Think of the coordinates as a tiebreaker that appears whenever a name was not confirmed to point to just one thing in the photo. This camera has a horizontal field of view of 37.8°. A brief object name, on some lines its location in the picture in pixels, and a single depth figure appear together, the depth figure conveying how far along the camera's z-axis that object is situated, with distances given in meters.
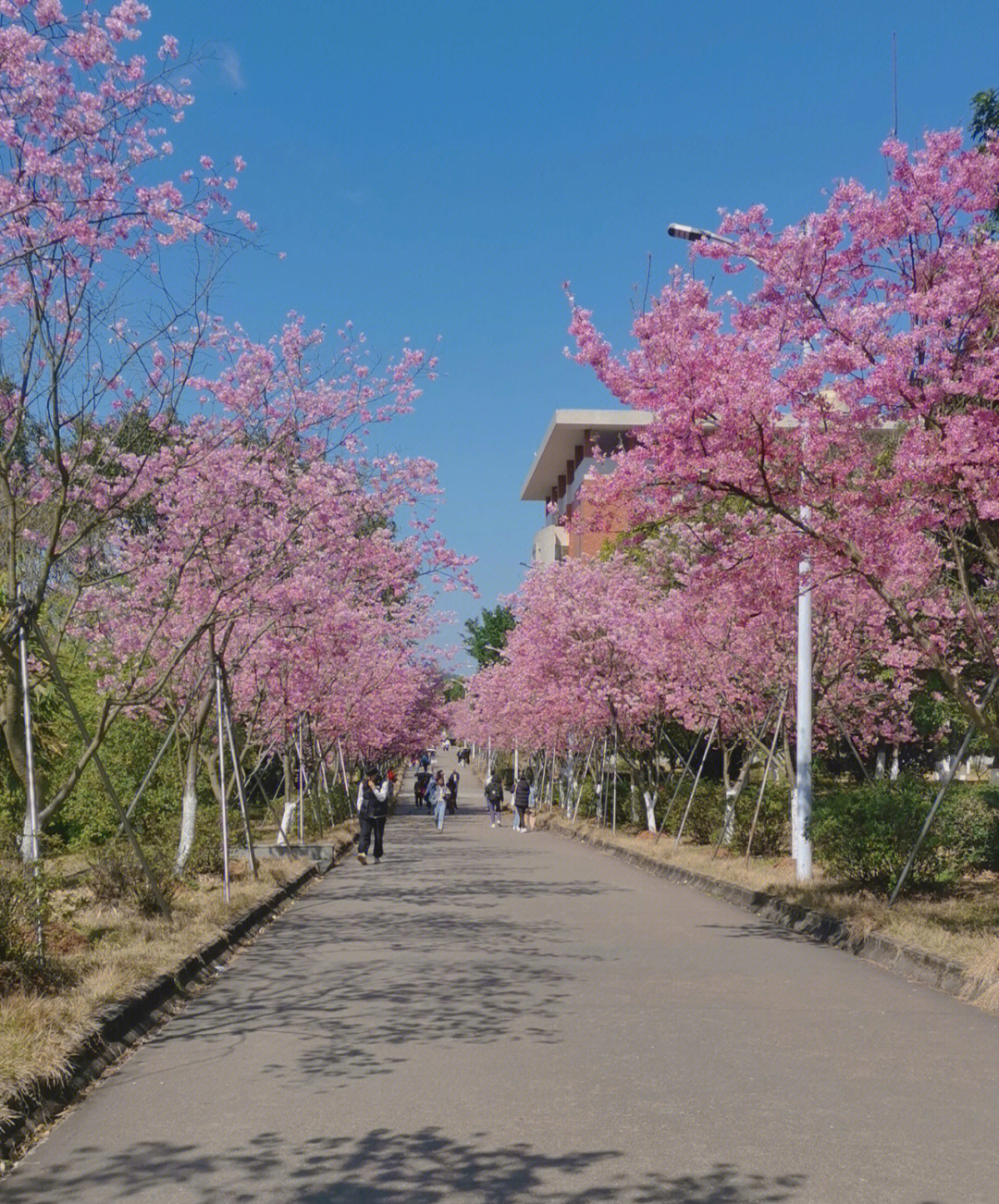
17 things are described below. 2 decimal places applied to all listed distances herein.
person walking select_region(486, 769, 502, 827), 49.19
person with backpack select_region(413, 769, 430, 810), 74.68
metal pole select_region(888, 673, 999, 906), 13.79
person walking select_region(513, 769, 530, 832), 45.44
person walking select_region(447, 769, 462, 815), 61.04
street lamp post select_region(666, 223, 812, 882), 19.39
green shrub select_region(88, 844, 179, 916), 15.08
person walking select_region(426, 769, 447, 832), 46.94
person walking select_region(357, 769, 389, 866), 28.12
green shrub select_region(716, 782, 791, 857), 26.38
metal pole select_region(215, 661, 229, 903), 16.94
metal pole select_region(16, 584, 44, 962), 11.05
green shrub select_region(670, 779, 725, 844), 30.77
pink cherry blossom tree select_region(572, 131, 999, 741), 11.98
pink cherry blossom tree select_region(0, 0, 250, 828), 9.68
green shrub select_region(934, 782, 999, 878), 19.67
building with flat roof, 68.00
